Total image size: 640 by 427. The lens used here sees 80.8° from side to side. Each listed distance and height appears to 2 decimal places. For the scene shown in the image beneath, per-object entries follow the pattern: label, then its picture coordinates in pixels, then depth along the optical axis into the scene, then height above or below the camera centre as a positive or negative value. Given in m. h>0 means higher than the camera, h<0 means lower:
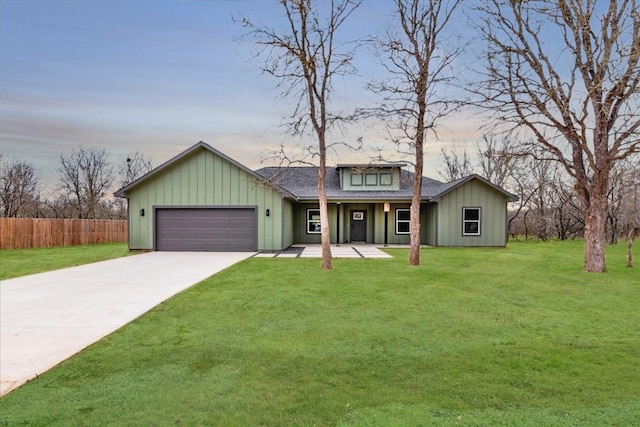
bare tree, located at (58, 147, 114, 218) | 31.55 +3.17
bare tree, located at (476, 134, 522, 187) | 28.97 +4.42
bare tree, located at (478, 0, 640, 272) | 9.32 +3.57
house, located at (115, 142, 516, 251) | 15.57 +0.37
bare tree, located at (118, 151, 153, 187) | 35.00 +4.68
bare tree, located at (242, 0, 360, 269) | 10.31 +4.42
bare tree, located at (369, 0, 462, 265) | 10.77 +4.07
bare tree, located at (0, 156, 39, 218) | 26.88 +2.07
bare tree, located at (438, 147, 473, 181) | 33.00 +4.72
